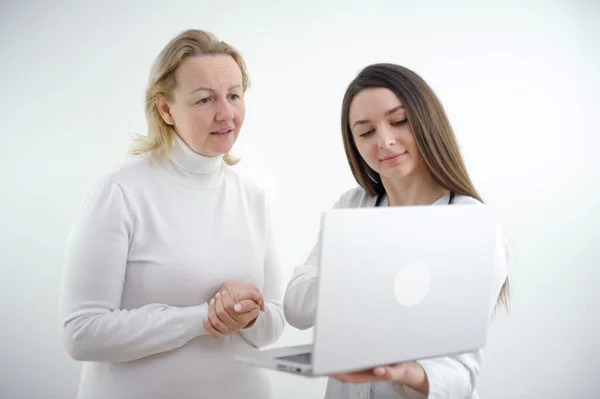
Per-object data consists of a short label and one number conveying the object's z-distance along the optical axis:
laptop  1.27
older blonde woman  1.82
